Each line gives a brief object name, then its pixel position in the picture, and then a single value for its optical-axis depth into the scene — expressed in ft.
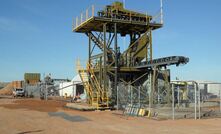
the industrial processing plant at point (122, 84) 70.13
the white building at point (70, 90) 207.84
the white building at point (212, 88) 177.14
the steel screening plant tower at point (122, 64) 95.55
